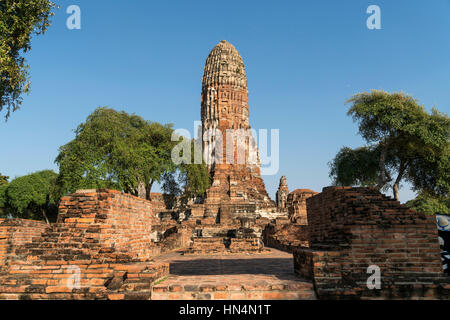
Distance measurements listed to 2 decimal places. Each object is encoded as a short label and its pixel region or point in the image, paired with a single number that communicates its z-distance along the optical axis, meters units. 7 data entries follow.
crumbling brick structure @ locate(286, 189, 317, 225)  26.80
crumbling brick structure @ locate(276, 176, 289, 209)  39.20
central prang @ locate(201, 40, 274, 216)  25.34
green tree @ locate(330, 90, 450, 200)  15.90
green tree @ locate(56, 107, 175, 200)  17.86
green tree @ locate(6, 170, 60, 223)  28.53
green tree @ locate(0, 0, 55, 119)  8.44
